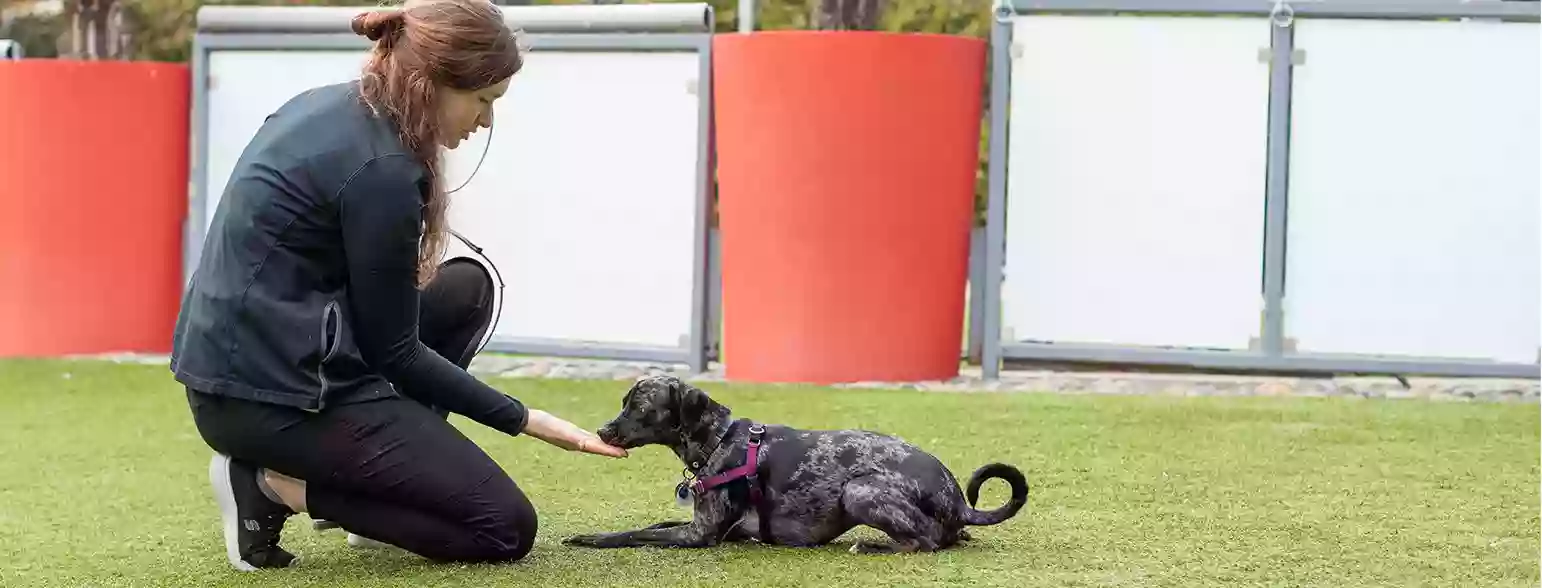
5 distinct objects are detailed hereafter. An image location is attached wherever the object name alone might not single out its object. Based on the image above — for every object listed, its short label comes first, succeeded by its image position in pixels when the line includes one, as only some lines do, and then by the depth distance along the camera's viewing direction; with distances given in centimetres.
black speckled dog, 489
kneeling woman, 439
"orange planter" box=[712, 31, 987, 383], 918
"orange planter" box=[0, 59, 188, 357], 1036
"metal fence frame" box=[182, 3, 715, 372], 974
